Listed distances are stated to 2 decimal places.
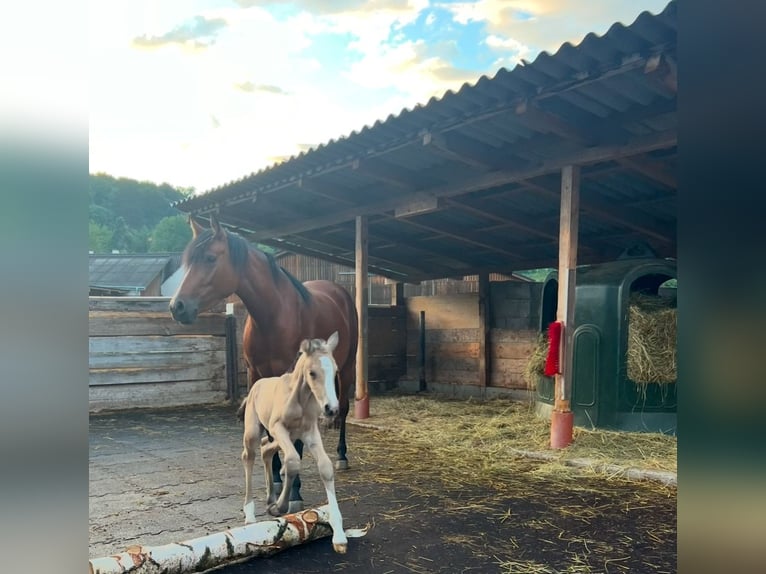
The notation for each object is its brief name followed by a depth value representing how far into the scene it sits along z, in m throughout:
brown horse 2.99
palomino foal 2.74
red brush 5.21
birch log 2.50
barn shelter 4.21
